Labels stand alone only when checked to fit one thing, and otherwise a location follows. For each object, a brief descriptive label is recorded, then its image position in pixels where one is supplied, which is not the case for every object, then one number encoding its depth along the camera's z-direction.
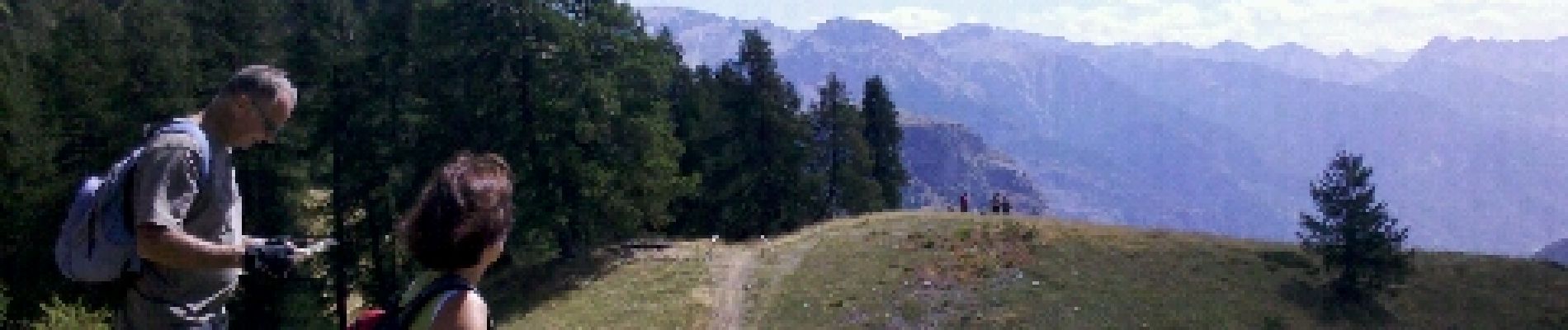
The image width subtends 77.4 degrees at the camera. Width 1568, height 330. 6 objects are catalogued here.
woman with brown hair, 3.66
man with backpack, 5.09
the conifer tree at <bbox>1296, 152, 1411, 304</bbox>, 33.25
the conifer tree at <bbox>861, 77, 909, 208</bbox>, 68.81
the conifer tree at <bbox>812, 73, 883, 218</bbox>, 61.78
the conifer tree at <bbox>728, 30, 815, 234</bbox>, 56.31
